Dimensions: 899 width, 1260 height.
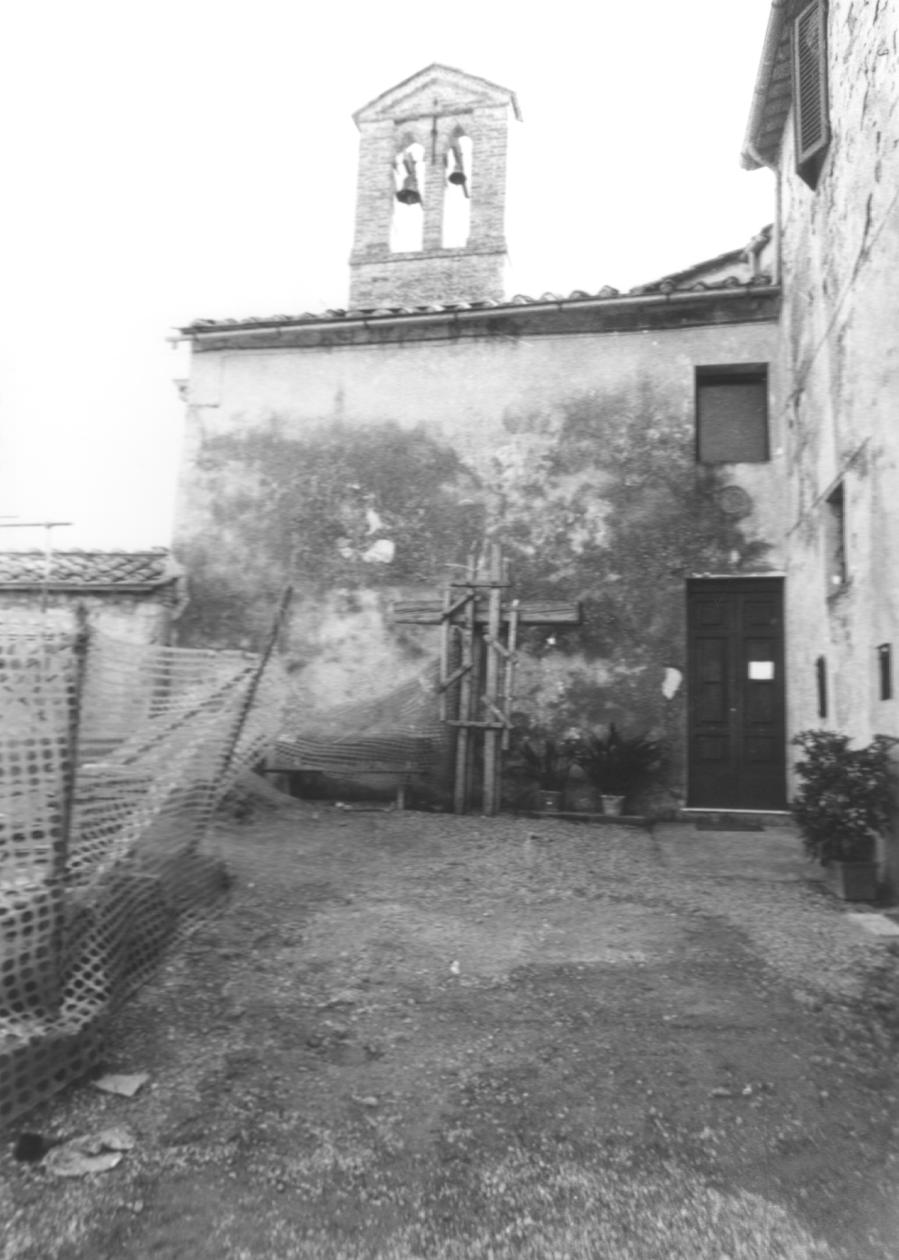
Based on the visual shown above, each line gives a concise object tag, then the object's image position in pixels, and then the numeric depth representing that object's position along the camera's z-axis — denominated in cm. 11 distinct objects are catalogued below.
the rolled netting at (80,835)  277
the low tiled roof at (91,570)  910
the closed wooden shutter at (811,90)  679
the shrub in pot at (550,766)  810
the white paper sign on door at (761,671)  820
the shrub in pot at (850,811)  496
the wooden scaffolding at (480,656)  791
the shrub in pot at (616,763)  788
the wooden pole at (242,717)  474
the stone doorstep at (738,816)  779
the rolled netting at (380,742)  802
